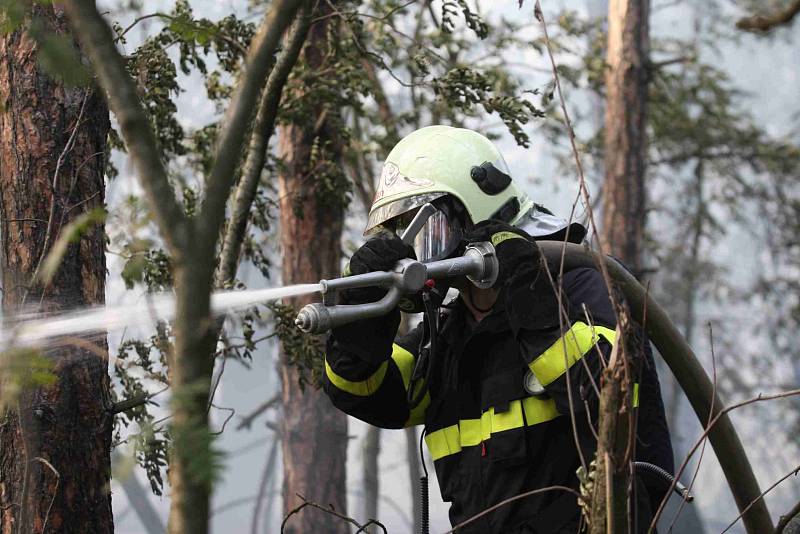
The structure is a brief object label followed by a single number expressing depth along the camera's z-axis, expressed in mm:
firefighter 6418
